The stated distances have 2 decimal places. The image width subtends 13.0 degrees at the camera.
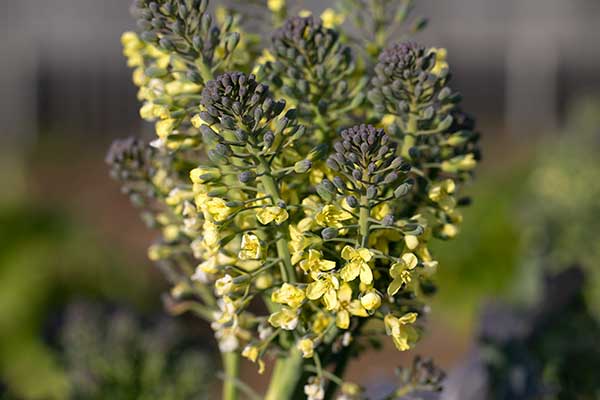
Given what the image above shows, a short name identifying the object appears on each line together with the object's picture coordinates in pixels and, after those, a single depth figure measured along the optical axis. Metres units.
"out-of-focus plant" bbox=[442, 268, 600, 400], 1.62
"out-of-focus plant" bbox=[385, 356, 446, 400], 1.44
